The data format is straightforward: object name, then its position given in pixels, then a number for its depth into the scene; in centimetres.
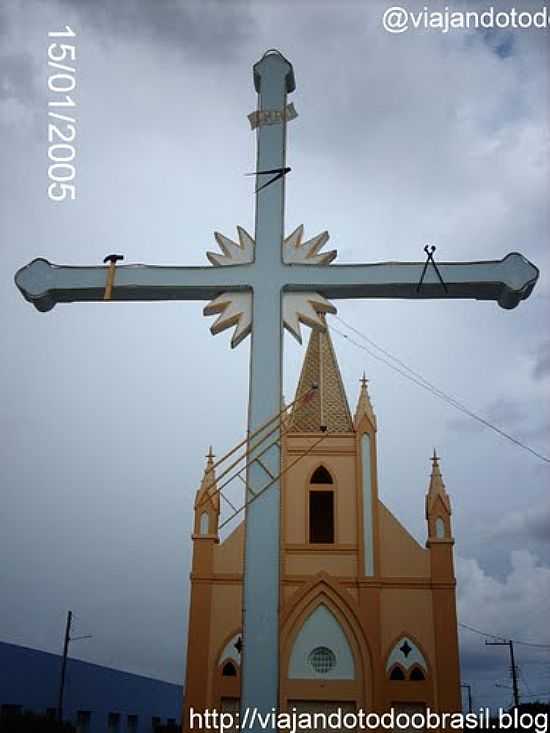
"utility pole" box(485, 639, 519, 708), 4205
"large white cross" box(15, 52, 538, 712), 618
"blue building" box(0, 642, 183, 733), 2244
